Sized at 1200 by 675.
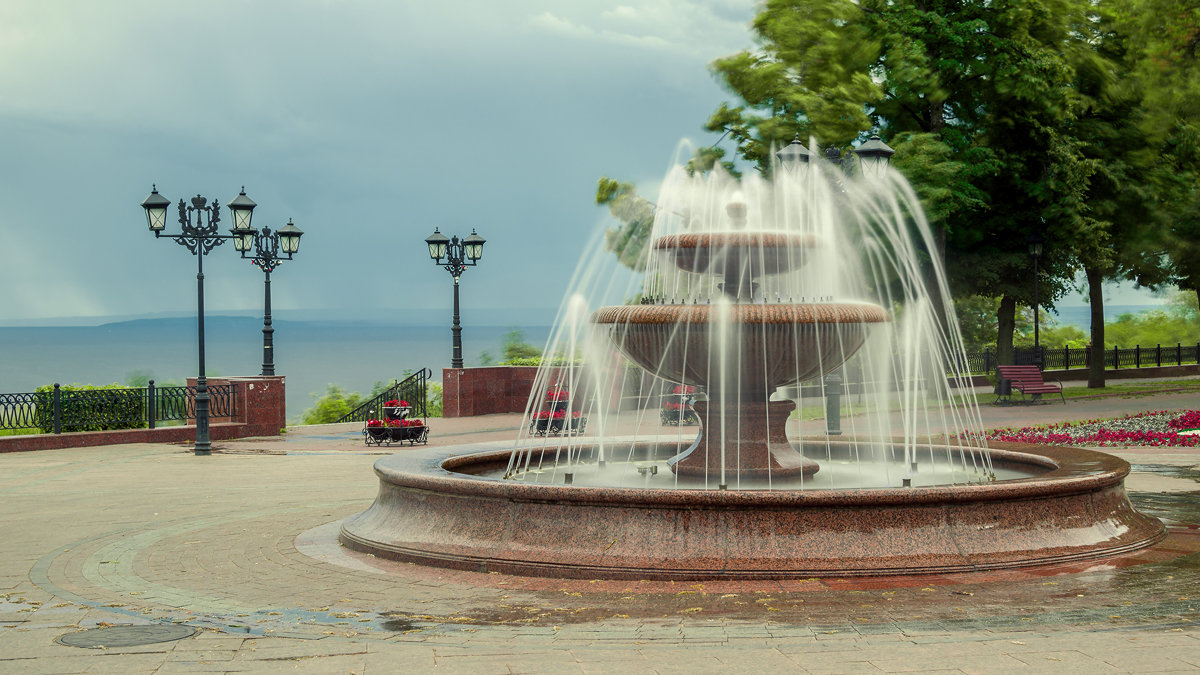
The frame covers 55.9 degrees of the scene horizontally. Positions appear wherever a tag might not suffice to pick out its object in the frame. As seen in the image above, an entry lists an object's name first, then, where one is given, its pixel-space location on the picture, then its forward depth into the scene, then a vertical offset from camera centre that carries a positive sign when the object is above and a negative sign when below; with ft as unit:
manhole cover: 21.04 -4.94
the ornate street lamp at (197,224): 71.77 +9.76
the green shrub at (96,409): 74.02 -2.07
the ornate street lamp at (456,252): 105.50 +11.07
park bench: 95.96 -1.87
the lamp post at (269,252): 94.22 +10.40
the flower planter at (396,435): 73.77 -4.19
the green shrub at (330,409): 148.97 -4.78
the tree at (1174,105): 90.02 +21.32
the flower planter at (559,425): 75.34 -4.00
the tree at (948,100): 98.17 +23.91
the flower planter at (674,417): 85.46 -3.96
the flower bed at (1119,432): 62.59 -4.40
